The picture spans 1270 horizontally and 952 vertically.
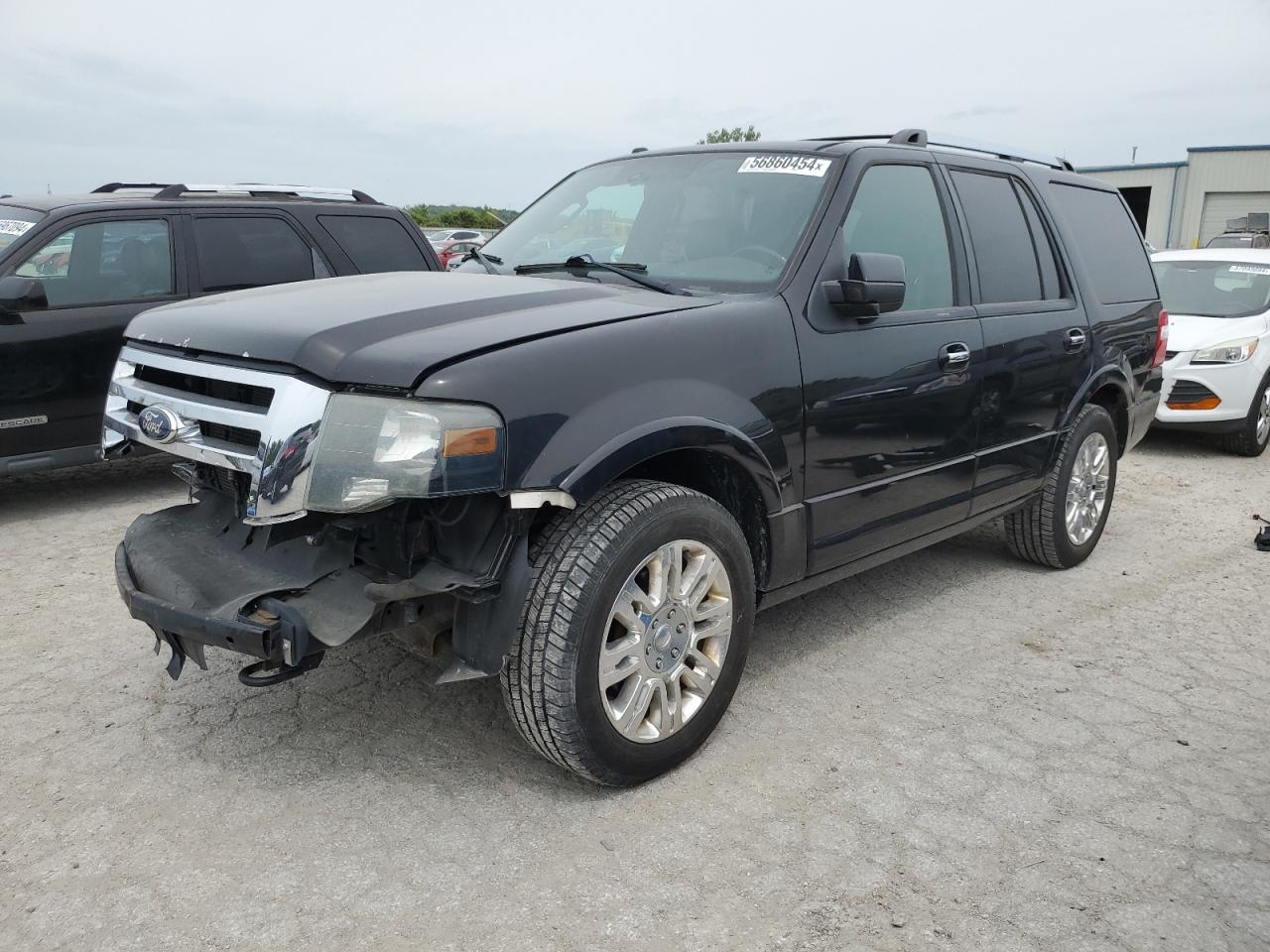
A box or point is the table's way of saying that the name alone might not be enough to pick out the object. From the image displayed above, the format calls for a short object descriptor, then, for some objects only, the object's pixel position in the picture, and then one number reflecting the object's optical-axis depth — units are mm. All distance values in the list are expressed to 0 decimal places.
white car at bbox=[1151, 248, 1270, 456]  8258
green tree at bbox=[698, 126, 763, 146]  50425
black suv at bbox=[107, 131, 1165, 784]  2646
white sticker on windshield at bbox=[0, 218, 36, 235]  6023
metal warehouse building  37656
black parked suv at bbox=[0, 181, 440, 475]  5848
